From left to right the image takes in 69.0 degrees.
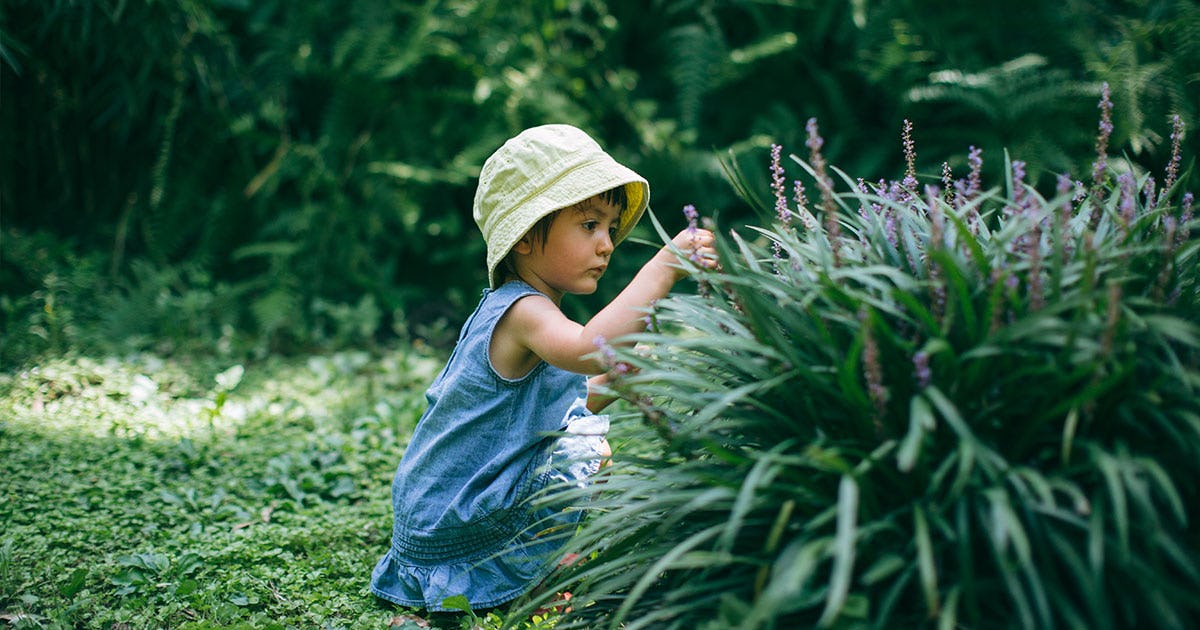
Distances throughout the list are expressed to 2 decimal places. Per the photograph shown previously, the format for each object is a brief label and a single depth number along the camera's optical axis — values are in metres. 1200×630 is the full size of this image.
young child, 2.09
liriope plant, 1.23
